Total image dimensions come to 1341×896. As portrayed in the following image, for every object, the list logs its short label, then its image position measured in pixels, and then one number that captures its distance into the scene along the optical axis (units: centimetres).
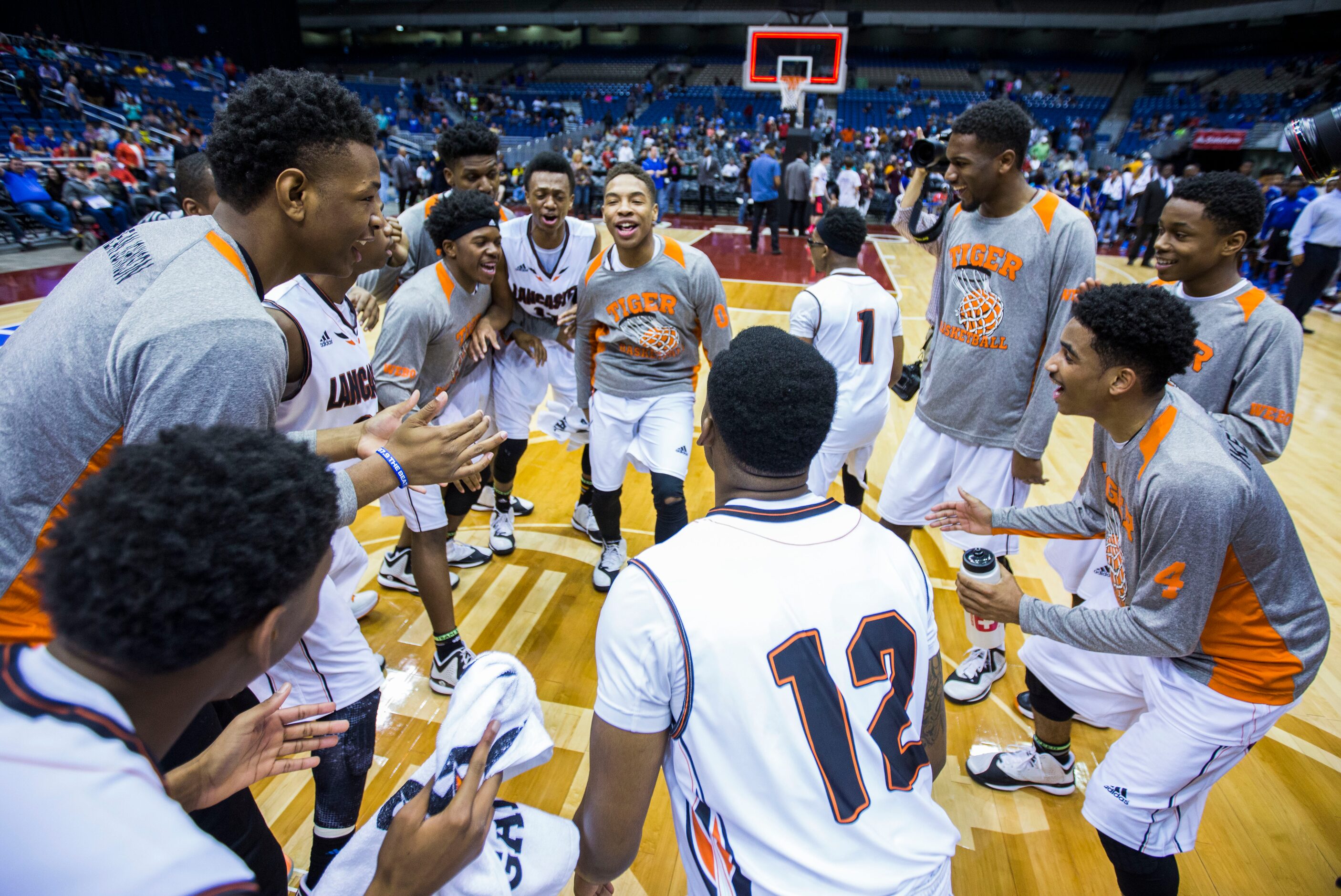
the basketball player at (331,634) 199
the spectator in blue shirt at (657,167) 1844
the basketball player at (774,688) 123
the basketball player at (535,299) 383
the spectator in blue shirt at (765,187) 1321
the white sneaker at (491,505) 450
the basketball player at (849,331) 352
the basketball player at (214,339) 129
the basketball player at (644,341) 342
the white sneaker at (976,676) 299
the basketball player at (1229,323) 241
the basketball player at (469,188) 377
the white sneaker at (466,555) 395
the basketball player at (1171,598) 172
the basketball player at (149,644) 71
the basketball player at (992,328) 281
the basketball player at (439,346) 286
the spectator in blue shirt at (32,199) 1051
